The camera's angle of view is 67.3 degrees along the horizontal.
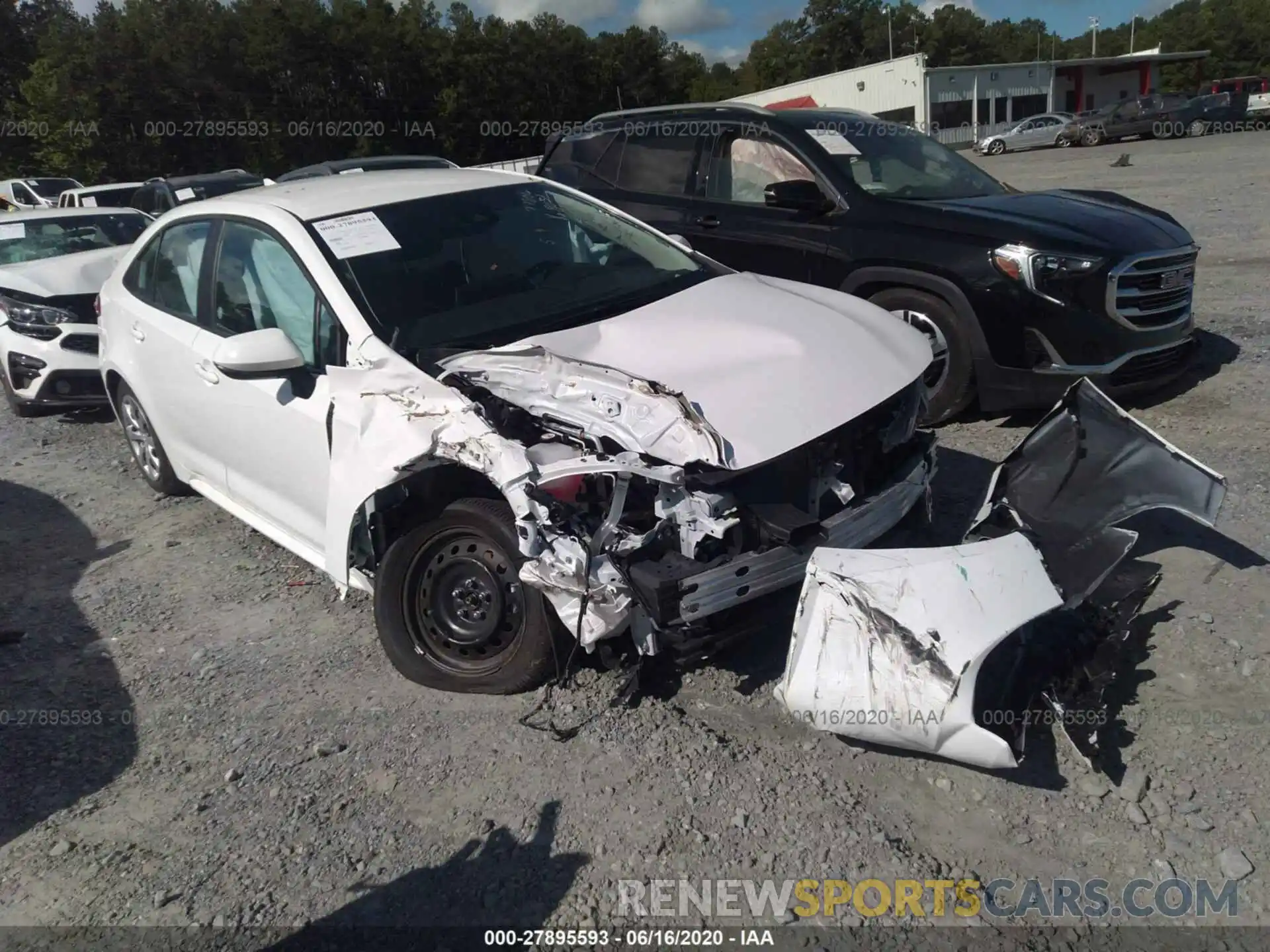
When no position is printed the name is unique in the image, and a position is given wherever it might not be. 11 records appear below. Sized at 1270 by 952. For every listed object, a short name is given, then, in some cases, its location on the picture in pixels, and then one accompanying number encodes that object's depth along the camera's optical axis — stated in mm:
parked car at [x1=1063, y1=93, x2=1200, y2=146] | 32875
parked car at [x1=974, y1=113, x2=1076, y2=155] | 35906
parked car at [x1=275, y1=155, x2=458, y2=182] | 13125
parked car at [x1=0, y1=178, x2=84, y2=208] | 26069
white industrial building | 41500
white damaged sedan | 2920
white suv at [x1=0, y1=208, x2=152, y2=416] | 7543
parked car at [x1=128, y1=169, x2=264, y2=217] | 14812
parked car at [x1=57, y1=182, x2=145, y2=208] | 16717
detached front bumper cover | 2682
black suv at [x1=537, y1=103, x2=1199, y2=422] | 5148
